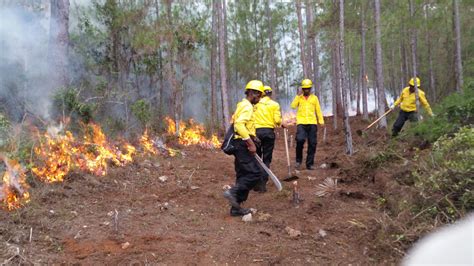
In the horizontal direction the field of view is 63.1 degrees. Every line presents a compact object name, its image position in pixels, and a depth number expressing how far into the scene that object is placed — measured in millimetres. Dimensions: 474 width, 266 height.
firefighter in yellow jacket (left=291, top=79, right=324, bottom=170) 8102
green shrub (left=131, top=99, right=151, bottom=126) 12266
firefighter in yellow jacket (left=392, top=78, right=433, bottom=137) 9727
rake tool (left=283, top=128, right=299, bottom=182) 7069
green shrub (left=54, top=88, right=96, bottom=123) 9383
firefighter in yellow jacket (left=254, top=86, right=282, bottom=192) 6961
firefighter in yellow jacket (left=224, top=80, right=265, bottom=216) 5297
